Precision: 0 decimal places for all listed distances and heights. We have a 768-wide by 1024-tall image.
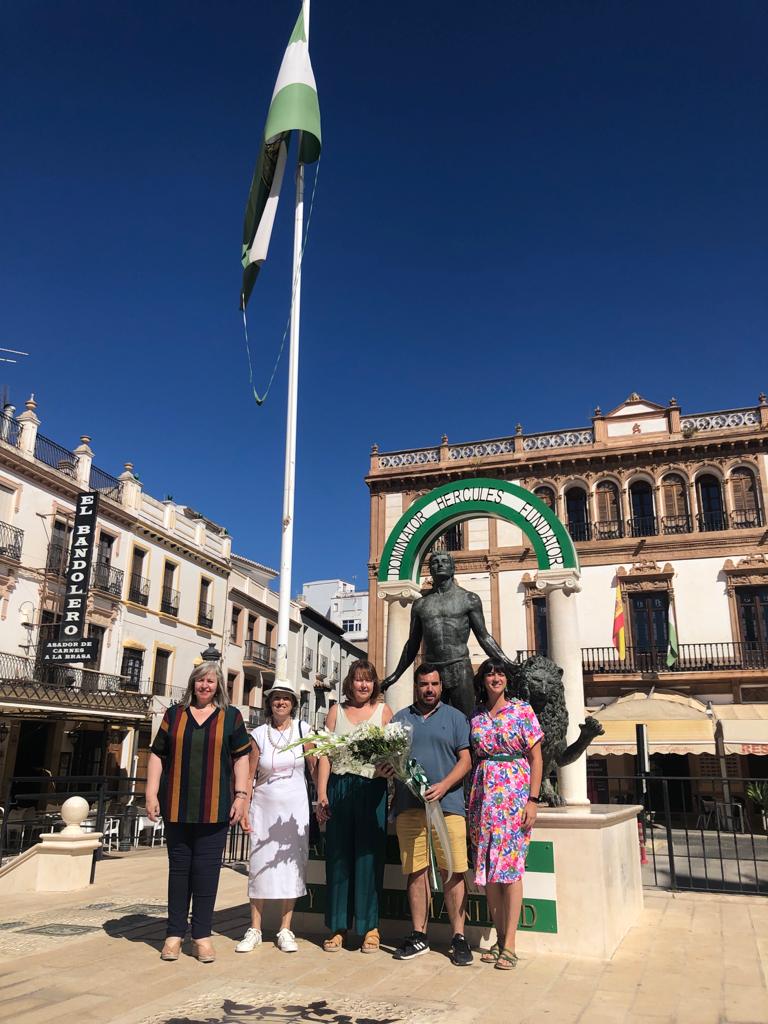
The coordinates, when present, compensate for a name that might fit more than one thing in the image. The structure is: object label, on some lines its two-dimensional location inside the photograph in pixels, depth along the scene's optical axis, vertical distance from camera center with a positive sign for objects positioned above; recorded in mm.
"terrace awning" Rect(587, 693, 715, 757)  19484 +439
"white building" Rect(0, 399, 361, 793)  22094 +4327
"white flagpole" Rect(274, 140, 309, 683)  8883 +3668
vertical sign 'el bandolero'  21562 +4194
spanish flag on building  24438 +3376
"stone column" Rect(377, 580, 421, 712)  8859 +1344
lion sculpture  5828 +260
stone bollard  7781 -708
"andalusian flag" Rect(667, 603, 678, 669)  24172 +2968
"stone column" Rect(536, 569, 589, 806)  8023 +1156
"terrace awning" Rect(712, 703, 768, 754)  18984 +249
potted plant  14316 -918
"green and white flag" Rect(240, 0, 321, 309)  9984 +7566
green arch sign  8383 +2454
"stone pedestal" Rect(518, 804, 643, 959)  4605 -844
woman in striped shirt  4402 -305
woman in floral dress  4316 -311
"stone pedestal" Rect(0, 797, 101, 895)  7273 -1172
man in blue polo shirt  4438 -437
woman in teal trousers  4641 -503
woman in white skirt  4680 -490
